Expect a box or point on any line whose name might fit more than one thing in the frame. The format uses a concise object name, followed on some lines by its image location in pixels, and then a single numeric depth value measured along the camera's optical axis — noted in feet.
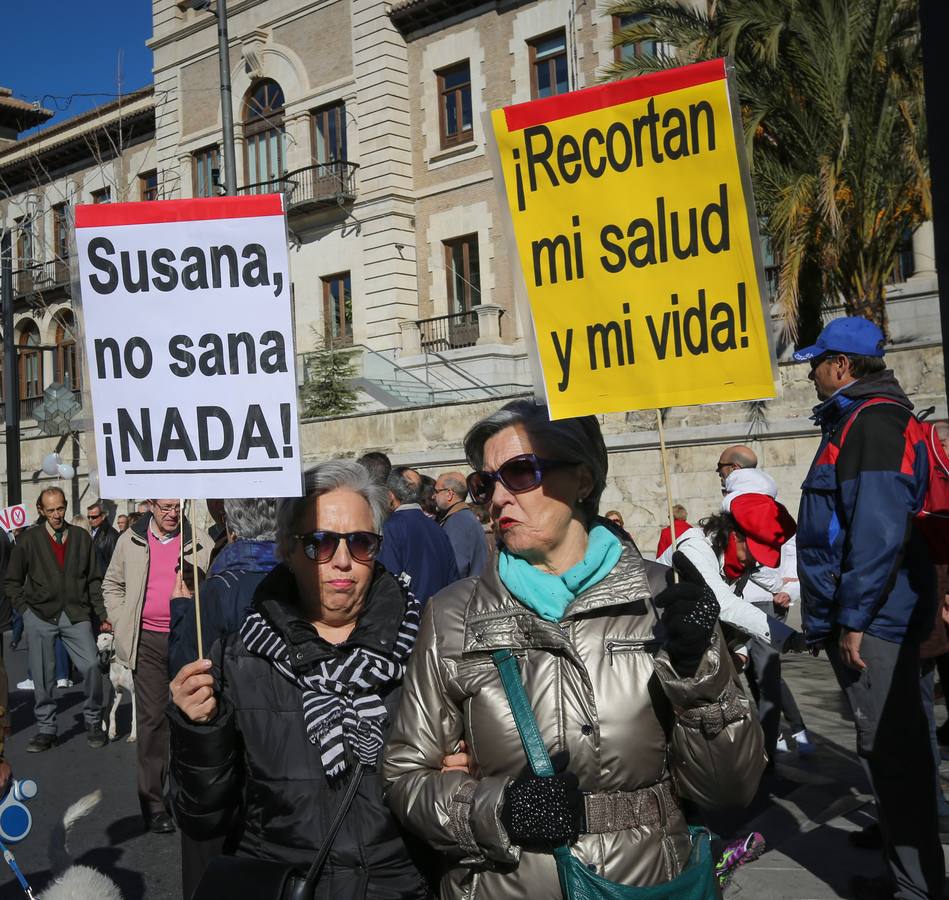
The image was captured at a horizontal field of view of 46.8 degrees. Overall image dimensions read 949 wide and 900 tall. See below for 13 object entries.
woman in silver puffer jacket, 7.61
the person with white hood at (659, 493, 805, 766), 17.98
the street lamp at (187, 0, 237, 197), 54.75
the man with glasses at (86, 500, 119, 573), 41.93
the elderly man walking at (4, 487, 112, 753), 29.60
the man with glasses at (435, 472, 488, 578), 25.25
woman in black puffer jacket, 9.06
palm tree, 47.14
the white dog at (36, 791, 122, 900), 10.62
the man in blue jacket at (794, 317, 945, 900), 12.98
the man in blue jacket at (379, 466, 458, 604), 20.06
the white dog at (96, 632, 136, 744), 27.89
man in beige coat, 20.68
